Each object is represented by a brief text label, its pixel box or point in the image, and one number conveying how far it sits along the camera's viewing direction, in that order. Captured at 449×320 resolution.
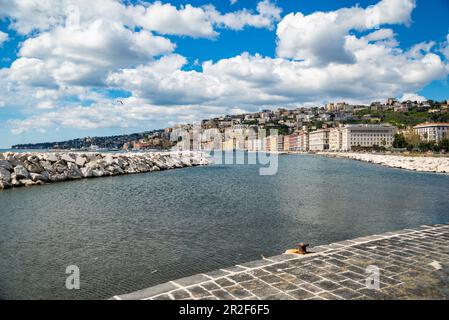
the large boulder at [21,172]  21.30
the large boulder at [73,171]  25.42
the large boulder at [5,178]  19.82
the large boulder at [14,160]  22.59
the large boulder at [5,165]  21.46
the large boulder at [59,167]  24.72
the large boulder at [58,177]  23.50
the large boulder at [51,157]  25.45
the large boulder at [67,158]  26.97
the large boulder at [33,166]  23.08
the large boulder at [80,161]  28.30
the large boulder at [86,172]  26.90
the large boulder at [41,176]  22.09
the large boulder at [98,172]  27.83
